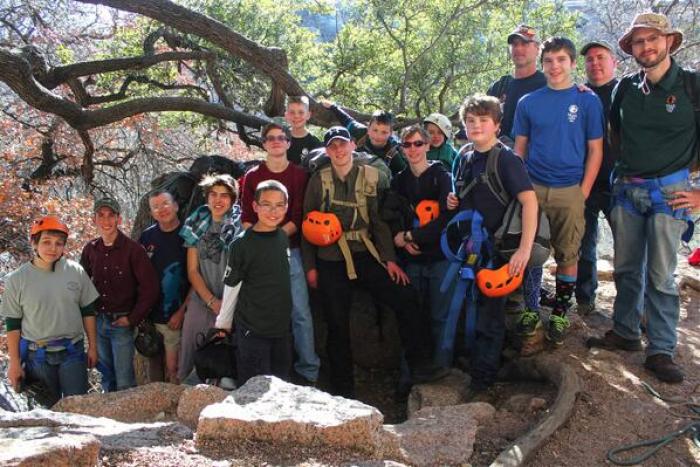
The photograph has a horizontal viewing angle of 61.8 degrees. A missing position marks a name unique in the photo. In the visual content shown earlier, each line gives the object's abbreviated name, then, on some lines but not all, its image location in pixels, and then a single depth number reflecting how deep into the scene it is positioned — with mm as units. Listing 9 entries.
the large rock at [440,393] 4180
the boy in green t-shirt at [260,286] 3936
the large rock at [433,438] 2820
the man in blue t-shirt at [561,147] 4191
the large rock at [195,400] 3342
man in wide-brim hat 3814
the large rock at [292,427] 2574
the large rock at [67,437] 2055
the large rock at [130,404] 3824
